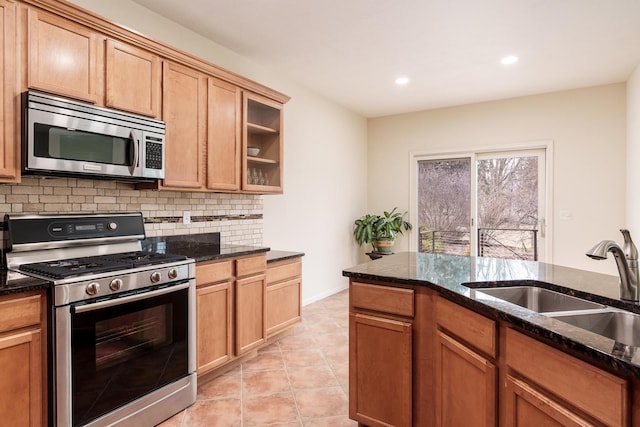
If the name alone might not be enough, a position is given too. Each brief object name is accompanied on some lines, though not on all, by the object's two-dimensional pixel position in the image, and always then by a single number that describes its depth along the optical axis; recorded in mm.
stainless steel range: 1805
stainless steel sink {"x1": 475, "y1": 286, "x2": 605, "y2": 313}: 1744
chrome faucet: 1484
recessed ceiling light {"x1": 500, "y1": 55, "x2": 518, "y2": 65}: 3742
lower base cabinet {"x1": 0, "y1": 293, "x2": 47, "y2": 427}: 1629
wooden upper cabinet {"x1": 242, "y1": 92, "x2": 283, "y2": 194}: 3518
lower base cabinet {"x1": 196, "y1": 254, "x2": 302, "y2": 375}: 2604
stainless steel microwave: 1961
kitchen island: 1053
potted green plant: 5727
